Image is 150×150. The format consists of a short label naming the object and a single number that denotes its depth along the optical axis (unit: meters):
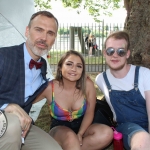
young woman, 2.17
